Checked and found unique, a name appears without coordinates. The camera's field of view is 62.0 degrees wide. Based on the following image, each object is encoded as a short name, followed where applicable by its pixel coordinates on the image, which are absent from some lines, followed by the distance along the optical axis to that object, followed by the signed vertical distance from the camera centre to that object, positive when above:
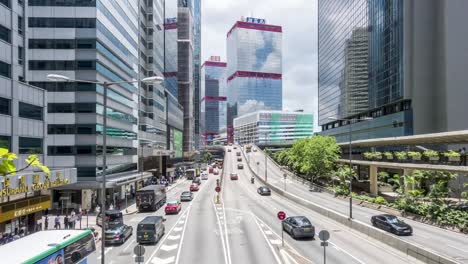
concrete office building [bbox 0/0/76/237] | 28.53 +0.48
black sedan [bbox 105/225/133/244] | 30.08 -7.67
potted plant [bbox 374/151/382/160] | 57.73 -2.72
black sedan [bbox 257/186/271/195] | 66.50 -9.20
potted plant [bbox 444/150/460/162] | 38.94 -1.83
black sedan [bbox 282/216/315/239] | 30.80 -7.24
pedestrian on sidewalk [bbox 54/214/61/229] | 36.94 -8.18
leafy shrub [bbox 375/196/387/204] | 48.22 -7.87
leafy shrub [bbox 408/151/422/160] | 46.25 -2.12
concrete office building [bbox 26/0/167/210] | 50.41 +8.26
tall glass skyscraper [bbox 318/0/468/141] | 73.94 +15.58
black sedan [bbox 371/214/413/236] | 30.46 -7.05
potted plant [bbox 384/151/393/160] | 54.12 -2.48
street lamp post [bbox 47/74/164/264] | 15.63 +2.29
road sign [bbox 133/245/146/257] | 18.16 -5.32
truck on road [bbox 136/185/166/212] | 49.44 -7.86
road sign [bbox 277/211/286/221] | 28.45 -5.71
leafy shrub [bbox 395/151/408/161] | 49.78 -2.36
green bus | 14.34 -4.52
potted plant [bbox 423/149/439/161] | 42.31 -1.90
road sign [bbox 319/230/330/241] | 20.58 -5.19
